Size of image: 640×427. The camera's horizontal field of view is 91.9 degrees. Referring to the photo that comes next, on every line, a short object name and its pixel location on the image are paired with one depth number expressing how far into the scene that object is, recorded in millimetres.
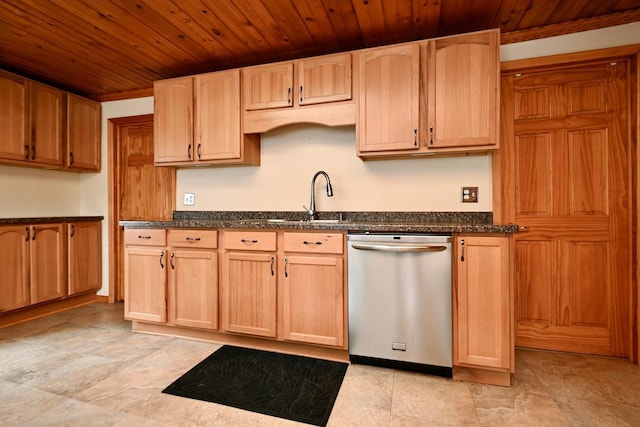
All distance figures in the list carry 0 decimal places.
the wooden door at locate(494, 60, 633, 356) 2150
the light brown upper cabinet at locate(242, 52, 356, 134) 2303
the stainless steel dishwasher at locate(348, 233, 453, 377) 1834
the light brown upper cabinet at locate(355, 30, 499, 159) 2023
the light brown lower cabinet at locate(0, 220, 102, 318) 2695
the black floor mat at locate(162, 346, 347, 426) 1599
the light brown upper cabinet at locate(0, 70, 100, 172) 2758
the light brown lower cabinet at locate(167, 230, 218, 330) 2311
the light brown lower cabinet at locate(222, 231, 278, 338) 2178
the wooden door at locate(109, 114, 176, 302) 3365
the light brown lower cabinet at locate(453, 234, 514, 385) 1754
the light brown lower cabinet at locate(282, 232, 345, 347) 2031
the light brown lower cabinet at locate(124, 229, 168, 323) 2432
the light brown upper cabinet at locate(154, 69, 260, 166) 2566
